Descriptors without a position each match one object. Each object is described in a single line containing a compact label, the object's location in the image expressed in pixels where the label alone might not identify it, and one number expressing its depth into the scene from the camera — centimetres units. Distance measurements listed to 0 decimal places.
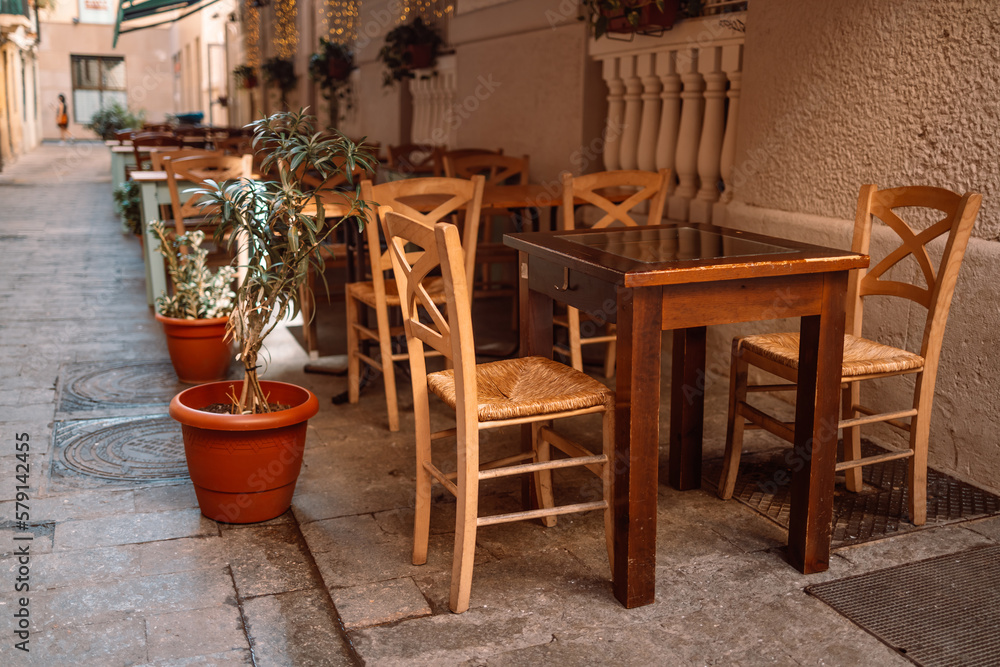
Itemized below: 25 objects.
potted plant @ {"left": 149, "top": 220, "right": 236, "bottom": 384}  412
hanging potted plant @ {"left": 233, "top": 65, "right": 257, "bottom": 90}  1566
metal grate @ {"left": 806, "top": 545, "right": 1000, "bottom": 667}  217
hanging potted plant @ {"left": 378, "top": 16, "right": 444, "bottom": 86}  810
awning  1315
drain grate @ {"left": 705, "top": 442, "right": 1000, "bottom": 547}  283
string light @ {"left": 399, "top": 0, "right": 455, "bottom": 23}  802
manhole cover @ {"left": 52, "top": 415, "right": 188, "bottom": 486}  320
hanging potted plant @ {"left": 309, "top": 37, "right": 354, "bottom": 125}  1069
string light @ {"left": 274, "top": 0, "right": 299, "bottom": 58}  1322
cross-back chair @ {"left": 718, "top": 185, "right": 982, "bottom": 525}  266
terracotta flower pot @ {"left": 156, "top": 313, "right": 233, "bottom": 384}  411
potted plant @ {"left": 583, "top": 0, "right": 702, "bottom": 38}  452
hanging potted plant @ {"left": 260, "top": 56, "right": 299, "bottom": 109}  1348
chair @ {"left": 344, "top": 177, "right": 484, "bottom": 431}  347
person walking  2969
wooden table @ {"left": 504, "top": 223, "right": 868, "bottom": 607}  220
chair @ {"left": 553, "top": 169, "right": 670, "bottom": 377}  376
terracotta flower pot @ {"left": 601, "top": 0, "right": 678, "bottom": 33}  454
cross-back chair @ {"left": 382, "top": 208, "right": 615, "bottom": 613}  220
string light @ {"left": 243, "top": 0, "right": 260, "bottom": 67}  1585
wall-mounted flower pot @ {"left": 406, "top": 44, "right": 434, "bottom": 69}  807
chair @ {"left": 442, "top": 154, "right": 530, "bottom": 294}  502
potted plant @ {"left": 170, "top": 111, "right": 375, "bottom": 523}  272
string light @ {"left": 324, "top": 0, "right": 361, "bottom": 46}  1038
